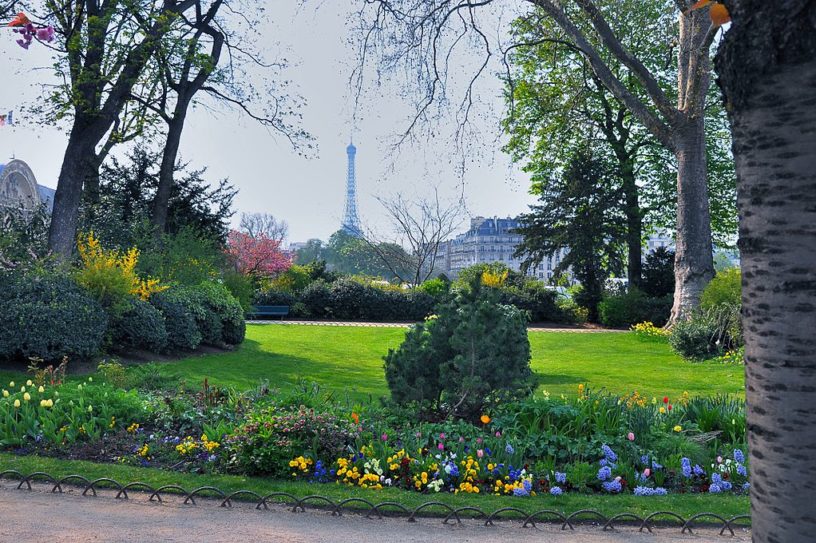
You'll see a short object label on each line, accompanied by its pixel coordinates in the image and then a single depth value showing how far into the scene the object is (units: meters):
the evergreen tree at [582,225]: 27.50
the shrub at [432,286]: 28.22
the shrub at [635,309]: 24.22
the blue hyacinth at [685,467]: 5.43
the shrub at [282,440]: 5.50
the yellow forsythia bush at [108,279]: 11.96
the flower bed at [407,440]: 5.36
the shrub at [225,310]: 15.26
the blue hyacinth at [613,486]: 5.24
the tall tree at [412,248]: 37.75
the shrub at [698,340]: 15.34
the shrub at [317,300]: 27.30
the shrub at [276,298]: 27.39
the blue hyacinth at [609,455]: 5.65
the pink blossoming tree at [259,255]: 33.03
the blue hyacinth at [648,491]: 5.19
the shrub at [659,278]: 26.56
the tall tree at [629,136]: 27.55
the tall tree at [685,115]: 16.36
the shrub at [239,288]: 19.22
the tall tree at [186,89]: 19.42
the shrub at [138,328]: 12.36
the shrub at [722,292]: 16.30
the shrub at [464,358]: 6.41
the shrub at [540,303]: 26.38
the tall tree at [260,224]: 71.94
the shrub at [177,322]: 13.51
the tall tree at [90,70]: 14.59
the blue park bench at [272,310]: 26.69
